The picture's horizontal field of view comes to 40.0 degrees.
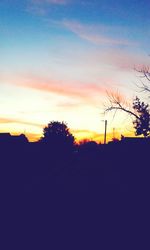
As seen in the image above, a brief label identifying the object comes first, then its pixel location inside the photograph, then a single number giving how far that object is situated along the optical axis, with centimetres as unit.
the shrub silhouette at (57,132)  5131
